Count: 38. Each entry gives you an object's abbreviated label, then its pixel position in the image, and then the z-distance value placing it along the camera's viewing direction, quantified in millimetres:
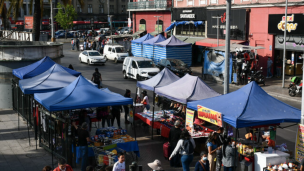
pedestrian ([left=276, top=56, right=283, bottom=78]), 30266
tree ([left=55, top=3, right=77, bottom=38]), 74625
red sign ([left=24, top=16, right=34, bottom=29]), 46969
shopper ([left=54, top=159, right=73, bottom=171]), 8953
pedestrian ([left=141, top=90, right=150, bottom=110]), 18203
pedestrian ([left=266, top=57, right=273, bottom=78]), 30094
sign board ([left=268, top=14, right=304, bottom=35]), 27688
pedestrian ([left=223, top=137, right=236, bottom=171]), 10773
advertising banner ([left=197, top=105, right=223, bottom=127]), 11688
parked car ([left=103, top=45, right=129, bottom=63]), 40438
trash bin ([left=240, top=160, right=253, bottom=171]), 11190
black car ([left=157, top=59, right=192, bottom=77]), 29766
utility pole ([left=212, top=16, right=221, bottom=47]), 35506
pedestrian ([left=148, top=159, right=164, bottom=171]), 9062
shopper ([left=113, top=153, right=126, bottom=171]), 9523
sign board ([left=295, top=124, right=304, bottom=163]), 10316
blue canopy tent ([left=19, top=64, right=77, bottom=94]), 16062
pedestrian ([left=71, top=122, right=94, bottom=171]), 11727
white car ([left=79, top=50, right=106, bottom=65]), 38312
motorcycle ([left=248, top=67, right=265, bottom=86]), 27683
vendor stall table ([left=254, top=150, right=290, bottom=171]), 10743
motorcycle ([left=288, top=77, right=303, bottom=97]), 23359
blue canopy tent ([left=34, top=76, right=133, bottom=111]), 12902
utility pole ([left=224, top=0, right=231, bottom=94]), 13233
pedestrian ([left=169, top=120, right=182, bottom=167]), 12047
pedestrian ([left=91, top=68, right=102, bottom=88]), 23688
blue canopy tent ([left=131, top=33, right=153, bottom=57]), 40503
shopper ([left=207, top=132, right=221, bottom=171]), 11266
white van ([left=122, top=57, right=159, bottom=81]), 28172
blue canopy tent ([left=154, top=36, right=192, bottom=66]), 34750
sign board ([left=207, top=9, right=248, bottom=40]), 33531
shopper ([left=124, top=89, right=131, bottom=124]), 17467
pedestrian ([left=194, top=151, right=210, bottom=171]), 9625
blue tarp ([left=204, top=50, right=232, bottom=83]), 29250
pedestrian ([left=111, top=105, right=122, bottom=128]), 16469
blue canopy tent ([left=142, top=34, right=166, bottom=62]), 37478
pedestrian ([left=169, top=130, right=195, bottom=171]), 10969
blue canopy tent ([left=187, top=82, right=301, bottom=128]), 11156
